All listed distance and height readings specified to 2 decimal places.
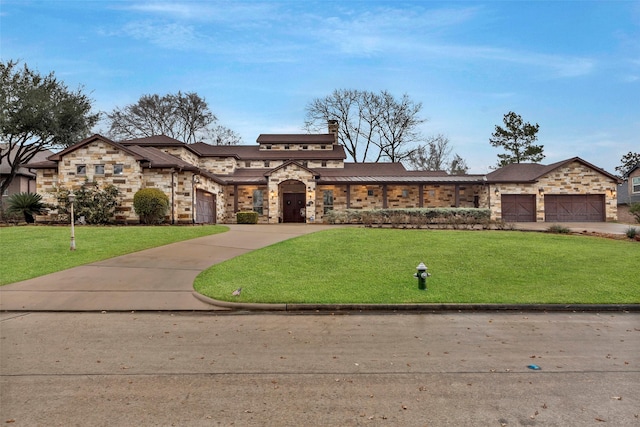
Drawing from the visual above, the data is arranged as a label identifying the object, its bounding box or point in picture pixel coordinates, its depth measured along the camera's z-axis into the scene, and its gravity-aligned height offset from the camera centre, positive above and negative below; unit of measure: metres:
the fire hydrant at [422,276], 8.27 -1.52
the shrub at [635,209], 17.35 -0.16
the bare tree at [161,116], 40.56 +10.80
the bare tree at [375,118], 43.53 +10.93
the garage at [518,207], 28.98 +0.04
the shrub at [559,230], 17.48 -1.10
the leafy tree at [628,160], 54.92 +6.78
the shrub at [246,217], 26.59 -0.41
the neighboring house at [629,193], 32.78 +1.13
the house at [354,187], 28.31 +1.79
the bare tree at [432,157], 49.02 +6.92
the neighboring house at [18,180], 31.17 +3.03
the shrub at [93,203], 20.91 +0.59
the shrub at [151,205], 20.67 +0.43
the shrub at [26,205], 21.36 +0.55
